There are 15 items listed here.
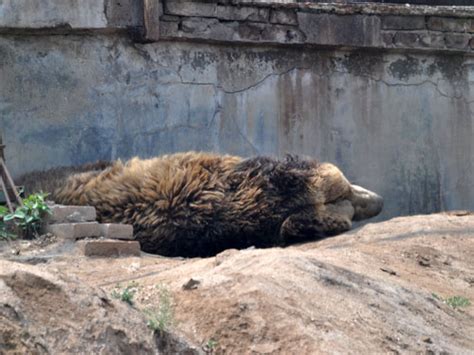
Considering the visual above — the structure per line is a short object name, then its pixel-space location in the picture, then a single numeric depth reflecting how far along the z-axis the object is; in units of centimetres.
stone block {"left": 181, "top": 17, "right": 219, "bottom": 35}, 1686
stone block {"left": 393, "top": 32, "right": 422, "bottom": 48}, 1841
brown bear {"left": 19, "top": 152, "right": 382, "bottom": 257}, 1407
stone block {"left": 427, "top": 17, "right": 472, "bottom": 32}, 1875
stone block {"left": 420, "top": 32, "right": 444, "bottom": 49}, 1862
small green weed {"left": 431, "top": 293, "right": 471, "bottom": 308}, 1075
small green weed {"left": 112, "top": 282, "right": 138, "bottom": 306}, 844
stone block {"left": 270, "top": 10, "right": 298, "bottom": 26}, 1752
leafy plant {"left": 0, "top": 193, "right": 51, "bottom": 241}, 1277
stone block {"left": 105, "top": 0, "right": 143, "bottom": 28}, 1628
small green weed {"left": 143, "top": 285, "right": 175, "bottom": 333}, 808
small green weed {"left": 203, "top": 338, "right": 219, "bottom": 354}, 820
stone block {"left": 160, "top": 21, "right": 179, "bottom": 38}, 1664
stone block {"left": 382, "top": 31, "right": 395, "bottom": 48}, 1830
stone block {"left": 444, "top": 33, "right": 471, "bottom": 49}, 1883
